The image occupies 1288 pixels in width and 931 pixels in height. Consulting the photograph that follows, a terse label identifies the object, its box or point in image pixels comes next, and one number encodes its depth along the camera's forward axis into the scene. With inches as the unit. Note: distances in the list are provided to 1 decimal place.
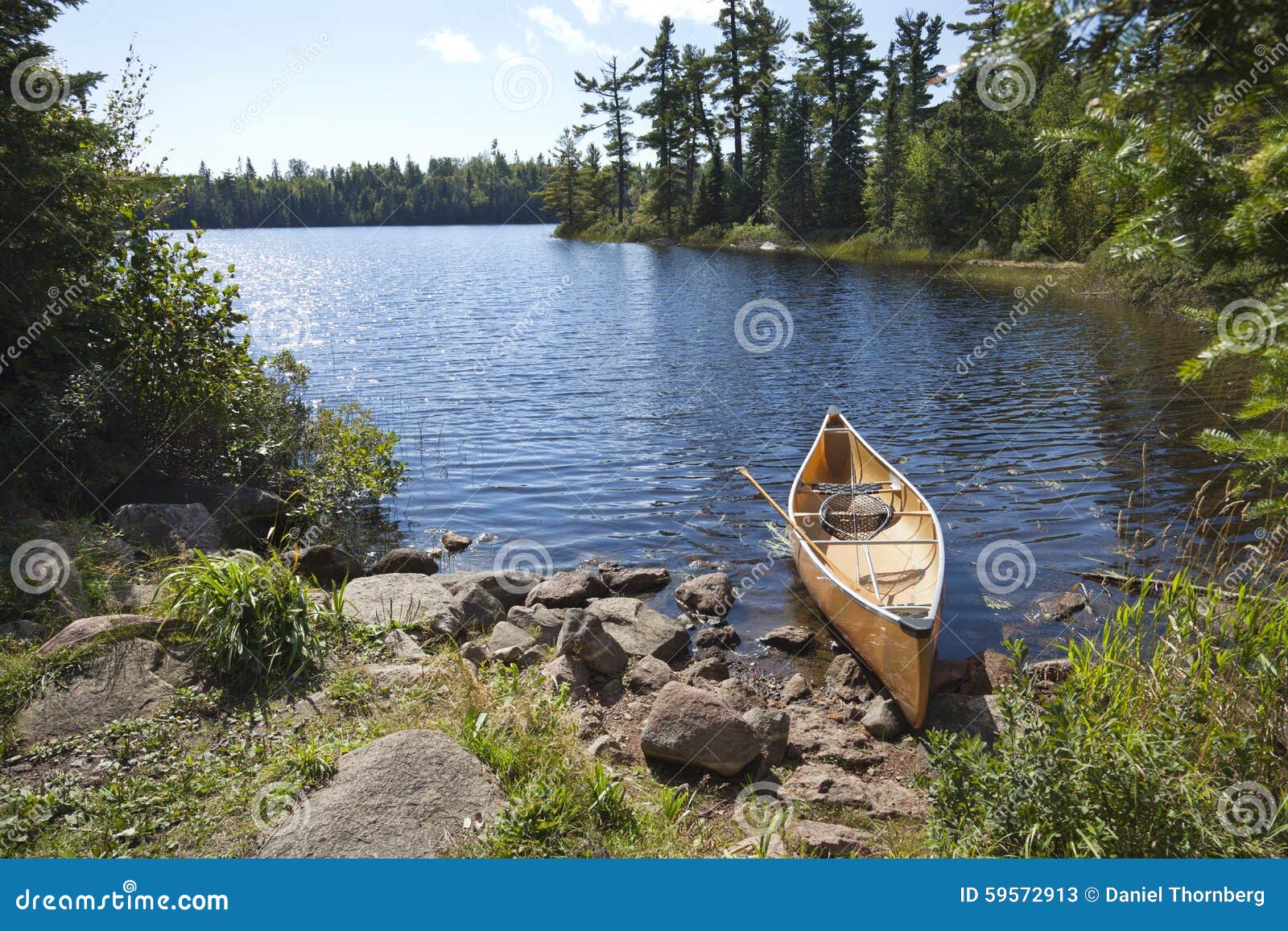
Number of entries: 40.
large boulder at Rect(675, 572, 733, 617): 395.2
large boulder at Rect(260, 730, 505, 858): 169.3
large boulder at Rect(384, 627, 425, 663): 264.5
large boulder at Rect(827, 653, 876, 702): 317.7
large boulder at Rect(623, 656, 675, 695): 305.3
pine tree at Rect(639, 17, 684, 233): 2645.2
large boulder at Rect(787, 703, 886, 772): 271.0
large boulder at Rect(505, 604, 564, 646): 343.0
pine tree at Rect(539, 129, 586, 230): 3174.2
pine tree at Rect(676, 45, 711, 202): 2566.4
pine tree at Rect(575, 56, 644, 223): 2851.9
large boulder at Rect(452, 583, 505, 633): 331.0
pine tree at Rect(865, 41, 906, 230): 2048.5
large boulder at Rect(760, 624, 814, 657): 360.5
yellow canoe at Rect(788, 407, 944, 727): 286.8
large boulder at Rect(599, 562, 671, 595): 421.1
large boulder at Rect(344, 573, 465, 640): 293.4
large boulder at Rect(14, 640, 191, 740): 205.3
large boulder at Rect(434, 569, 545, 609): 395.9
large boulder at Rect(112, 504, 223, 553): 347.6
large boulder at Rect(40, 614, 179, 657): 227.3
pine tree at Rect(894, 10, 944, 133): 2086.6
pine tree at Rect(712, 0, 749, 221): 2411.4
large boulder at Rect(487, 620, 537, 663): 296.2
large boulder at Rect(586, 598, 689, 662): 345.4
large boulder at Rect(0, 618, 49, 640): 241.3
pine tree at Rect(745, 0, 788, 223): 2341.3
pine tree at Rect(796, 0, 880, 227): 2285.9
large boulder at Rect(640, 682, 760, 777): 243.1
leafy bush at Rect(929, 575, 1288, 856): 160.1
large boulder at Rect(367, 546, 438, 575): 427.5
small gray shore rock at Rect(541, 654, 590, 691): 284.7
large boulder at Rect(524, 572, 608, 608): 393.7
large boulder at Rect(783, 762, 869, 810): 241.9
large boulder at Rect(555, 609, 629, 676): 306.3
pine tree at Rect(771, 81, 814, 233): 2358.5
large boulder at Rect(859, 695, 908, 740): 288.8
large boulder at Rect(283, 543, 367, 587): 405.7
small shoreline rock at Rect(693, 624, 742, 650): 361.4
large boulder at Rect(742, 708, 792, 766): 259.4
